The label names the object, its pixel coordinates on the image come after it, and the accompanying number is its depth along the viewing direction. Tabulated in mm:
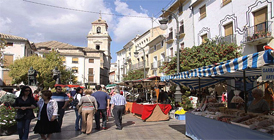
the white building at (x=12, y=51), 38781
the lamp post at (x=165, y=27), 12780
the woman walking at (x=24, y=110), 6039
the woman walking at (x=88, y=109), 7613
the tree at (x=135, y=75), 37181
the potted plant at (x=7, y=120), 7371
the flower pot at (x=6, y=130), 7450
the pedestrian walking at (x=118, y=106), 8766
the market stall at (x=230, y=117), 3943
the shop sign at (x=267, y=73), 4344
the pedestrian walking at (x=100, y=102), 8664
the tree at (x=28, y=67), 33969
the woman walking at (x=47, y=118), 5676
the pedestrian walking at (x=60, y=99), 7559
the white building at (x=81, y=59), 60531
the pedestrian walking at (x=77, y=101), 8447
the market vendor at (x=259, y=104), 5371
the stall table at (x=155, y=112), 10883
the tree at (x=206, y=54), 15773
